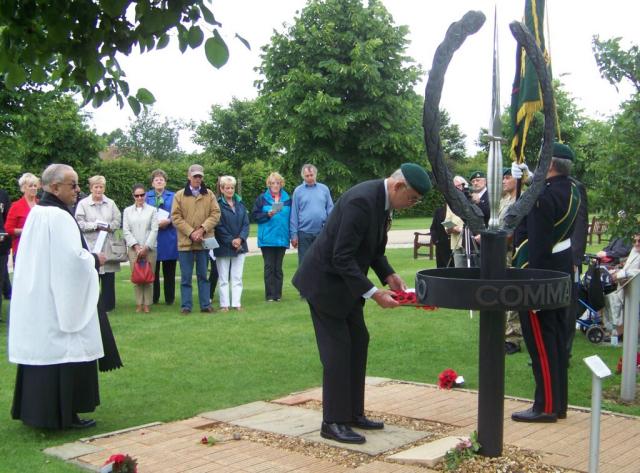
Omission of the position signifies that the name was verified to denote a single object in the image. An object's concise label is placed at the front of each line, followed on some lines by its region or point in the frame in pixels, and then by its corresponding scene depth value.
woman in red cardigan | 11.83
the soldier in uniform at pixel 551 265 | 6.38
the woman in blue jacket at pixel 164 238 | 12.88
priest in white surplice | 6.16
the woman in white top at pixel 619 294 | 9.55
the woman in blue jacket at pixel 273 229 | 13.38
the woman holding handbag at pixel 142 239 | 12.38
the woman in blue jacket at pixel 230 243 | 12.47
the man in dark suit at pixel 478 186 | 11.39
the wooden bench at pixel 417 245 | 21.30
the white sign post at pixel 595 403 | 4.29
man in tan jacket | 12.18
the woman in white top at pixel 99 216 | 11.62
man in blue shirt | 13.13
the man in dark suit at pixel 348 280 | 5.64
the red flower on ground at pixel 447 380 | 7.56
